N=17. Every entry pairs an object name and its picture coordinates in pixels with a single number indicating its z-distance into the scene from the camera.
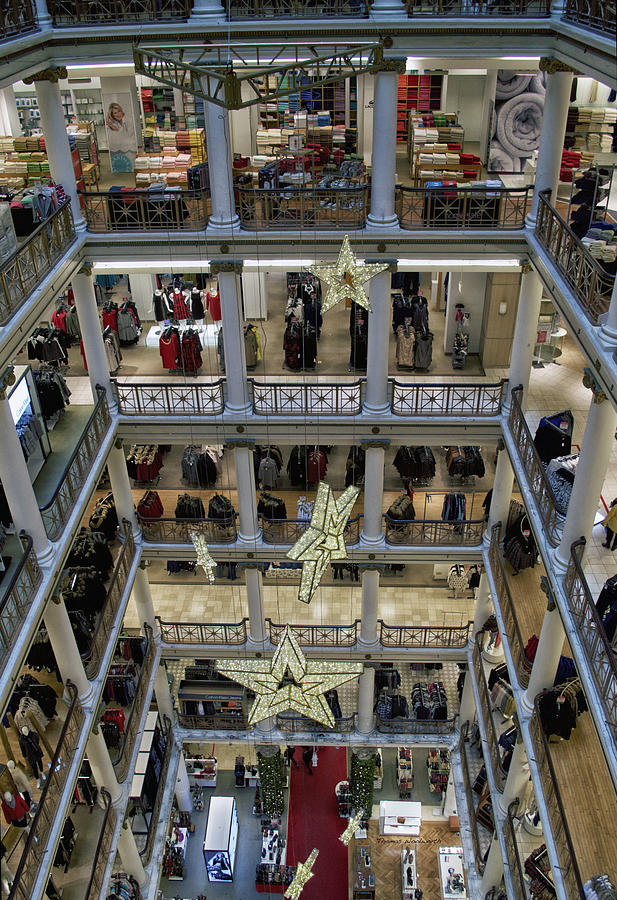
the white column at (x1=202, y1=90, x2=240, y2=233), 12.31
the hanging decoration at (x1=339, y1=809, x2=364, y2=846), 13.47
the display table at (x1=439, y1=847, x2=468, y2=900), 17.77
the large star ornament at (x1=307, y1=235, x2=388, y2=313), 10.25
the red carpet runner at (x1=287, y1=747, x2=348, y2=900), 18.70
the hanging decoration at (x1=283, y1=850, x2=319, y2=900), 12.45
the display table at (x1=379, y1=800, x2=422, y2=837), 18.94
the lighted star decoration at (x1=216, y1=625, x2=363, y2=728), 11.19
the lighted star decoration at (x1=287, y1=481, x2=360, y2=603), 10.03
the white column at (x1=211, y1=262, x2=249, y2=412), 13.65
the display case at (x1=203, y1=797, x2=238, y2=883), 17.83
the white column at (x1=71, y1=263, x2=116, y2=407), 13.82
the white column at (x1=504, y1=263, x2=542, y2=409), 13.41
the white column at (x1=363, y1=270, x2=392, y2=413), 13.66
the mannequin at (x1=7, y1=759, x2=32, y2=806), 12.00
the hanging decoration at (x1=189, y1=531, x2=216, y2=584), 11.22
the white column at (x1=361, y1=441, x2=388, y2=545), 15.10
